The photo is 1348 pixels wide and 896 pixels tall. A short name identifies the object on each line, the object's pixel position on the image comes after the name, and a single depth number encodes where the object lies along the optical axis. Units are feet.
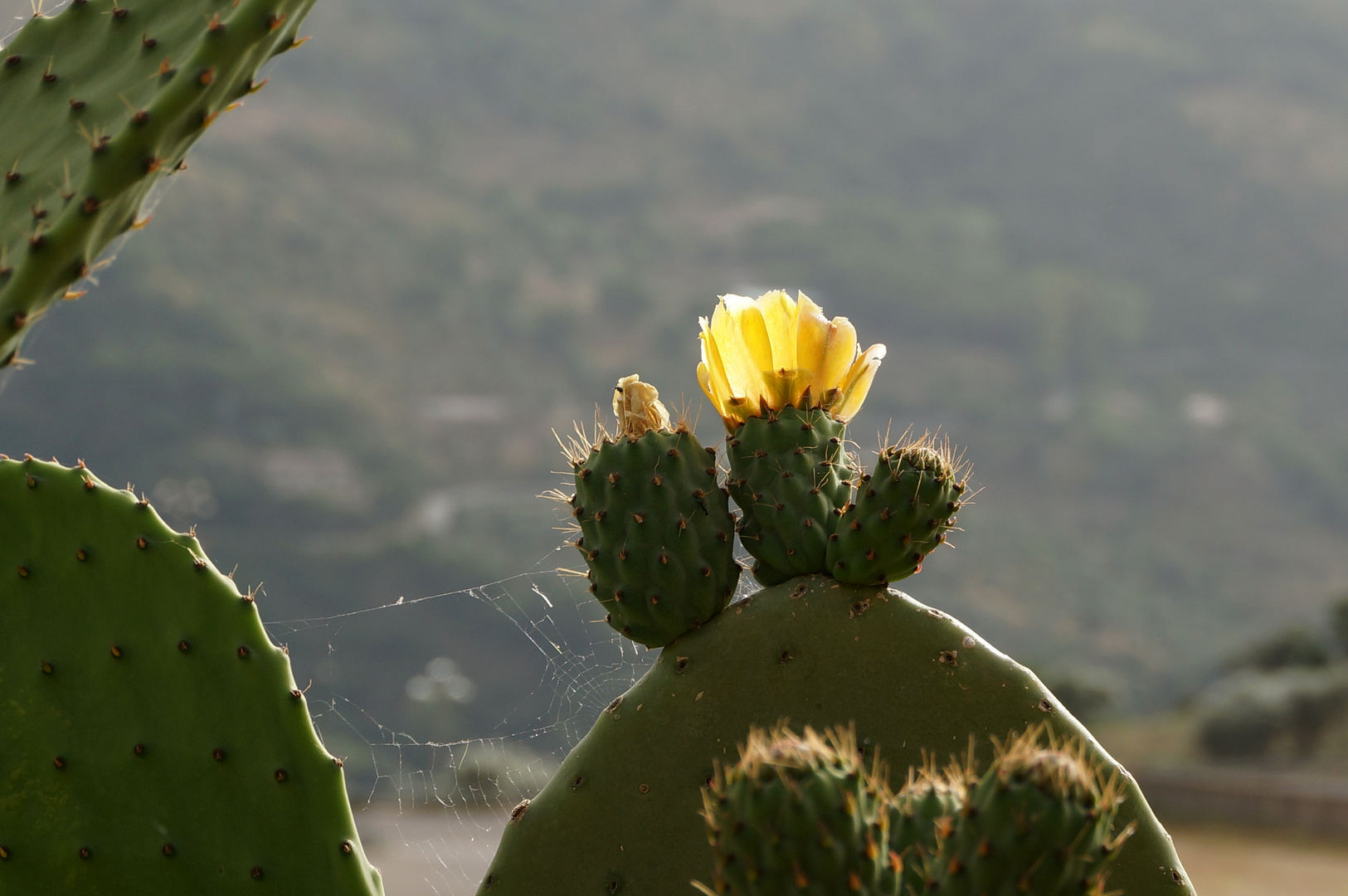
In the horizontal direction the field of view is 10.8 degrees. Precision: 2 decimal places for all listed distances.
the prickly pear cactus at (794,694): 6.96
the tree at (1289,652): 55.68
